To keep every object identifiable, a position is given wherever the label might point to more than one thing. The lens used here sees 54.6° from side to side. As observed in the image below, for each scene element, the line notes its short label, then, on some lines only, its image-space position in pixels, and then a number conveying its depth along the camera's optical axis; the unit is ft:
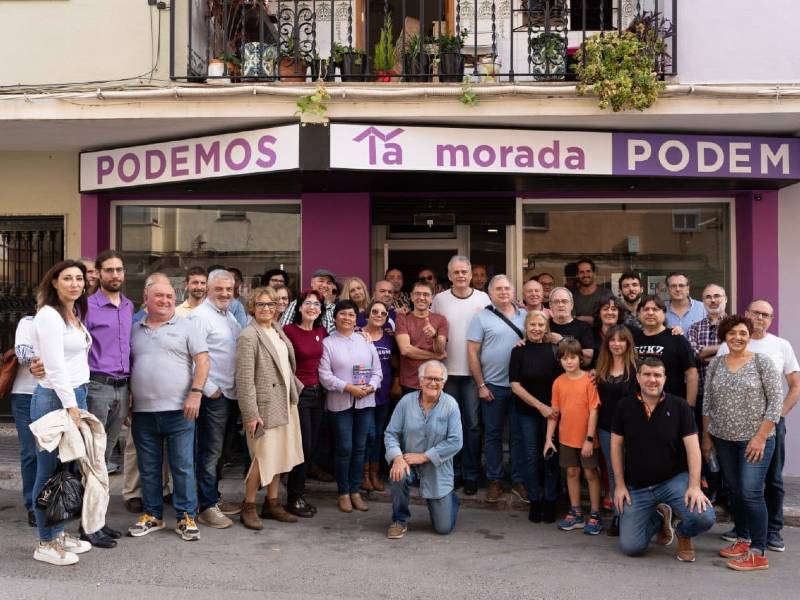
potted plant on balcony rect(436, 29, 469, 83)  24.09
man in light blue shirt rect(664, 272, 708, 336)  21.83
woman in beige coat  18.22
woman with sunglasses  20.97
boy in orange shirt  18.83
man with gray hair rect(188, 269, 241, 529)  18.66
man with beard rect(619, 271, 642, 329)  22.43
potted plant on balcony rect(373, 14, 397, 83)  24.56
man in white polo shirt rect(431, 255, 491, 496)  21.61
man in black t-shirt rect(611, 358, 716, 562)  16.89
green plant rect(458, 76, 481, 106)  22.38
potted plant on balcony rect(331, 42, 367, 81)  24.40
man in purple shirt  17.06
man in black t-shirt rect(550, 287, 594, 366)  20.47
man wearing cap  20.87
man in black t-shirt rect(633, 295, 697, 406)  19.30
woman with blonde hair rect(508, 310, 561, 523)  19.77
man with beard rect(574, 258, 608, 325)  25.44
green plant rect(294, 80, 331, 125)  22.49
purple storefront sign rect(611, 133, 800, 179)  23.85
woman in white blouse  15.35
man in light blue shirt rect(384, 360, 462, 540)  18.43
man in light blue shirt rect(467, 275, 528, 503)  20.89
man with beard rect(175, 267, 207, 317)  19.48
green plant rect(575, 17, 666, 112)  21.86
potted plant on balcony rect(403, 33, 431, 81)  24.47
